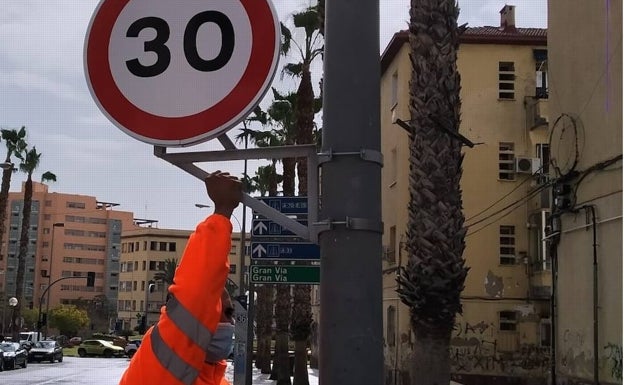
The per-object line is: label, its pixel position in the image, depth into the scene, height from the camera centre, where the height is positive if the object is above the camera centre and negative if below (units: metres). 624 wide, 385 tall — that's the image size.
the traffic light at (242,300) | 18.75 +0.25
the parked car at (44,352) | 49.34 -2.77
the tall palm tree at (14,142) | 51.47 +10.25
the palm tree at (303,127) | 25.72 +5.91
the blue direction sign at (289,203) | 11.67 +1.61
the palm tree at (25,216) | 51.72 +5.65
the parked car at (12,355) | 38.66 -2.38
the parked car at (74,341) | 93.62 -3.97
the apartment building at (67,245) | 127.94 +9.88
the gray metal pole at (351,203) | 2.34 +0.32
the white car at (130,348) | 63.75 -3.15
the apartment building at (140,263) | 117.44 +6.58
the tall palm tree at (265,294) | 35.81 +0.78
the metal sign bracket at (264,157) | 2.47 +0.47
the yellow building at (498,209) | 27.48 +3.75
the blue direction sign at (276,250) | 14.09 +1.05
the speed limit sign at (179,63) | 2.53 +0.78
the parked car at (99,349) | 65.94 -3.38
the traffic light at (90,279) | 59.41 +2.02
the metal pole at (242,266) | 32.04 +1.92
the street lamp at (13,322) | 51.06 -1.15
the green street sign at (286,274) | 14.02 +0.66
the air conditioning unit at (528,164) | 27.62 +5.15
